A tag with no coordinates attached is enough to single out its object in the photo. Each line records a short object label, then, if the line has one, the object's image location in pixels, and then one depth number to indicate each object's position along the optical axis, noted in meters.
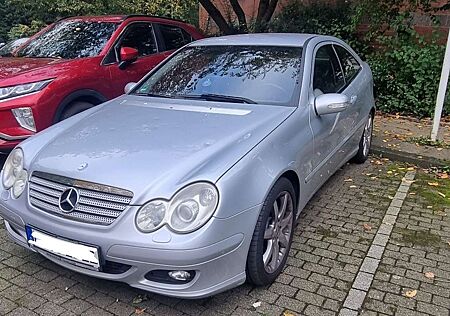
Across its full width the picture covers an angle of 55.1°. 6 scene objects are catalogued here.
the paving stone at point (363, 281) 2.84
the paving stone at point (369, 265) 3.04
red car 4.42
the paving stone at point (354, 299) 2.65
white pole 5.54
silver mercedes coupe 2.28
